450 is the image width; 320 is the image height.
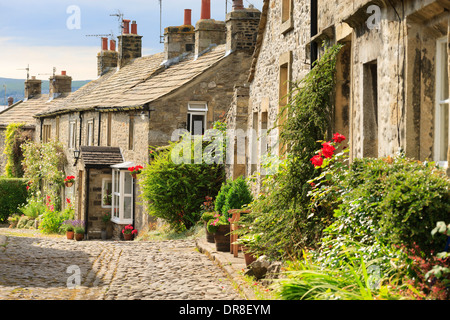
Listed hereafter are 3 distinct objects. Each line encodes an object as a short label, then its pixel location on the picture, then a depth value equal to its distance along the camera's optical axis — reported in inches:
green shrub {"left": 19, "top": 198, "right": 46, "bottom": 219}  1231.5
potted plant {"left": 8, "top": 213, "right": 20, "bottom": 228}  1264.8
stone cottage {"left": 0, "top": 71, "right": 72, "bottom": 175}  1542.8
